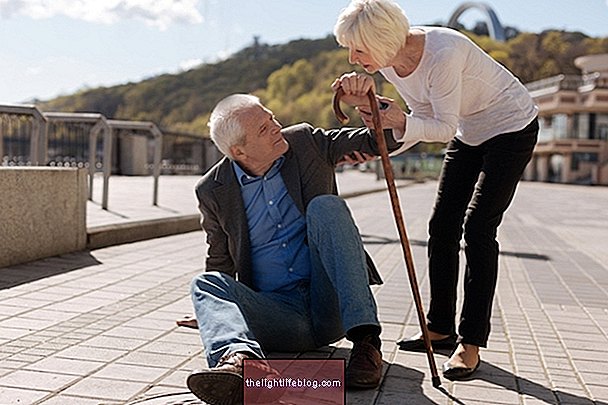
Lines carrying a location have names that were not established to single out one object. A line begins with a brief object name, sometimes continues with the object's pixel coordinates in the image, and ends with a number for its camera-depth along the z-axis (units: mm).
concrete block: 6176
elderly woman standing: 3449
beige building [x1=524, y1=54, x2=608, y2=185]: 66625
